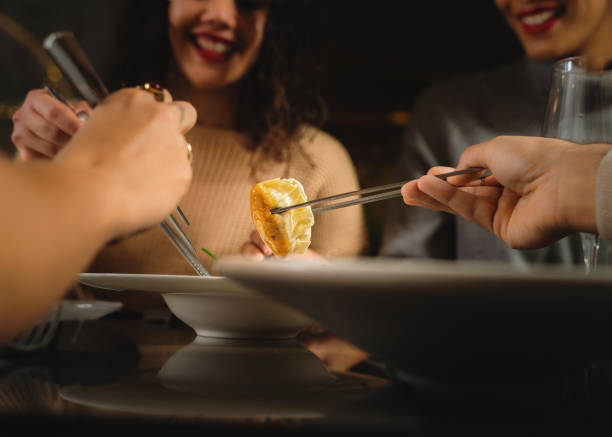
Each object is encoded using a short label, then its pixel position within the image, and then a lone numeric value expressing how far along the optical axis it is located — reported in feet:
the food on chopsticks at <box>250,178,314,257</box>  2.37
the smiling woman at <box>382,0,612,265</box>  5.43
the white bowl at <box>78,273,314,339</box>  1.69
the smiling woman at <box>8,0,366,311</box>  4.75
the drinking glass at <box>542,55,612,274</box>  2.38
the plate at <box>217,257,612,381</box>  0.93
